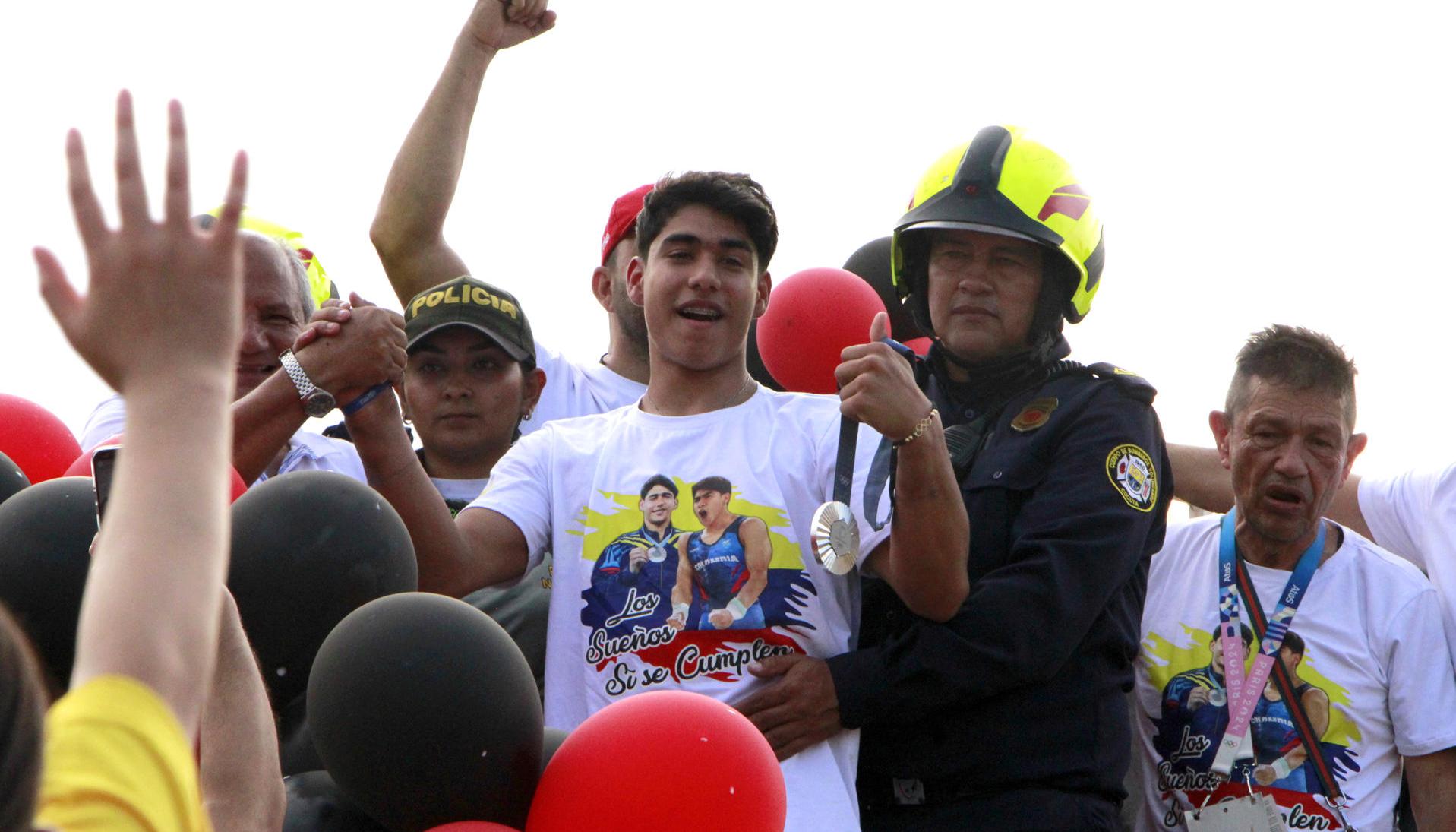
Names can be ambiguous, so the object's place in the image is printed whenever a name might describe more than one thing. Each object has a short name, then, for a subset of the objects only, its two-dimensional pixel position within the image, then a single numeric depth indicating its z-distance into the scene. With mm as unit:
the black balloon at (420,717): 5355
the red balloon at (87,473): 6891
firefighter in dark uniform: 6781
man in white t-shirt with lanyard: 7988
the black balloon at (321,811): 5633
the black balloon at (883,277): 11234
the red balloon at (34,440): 8078
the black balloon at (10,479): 6887
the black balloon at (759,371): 11125
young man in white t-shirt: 6617
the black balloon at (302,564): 5840
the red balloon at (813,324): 9812
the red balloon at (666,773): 5289
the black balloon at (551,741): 5789
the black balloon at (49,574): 5695
